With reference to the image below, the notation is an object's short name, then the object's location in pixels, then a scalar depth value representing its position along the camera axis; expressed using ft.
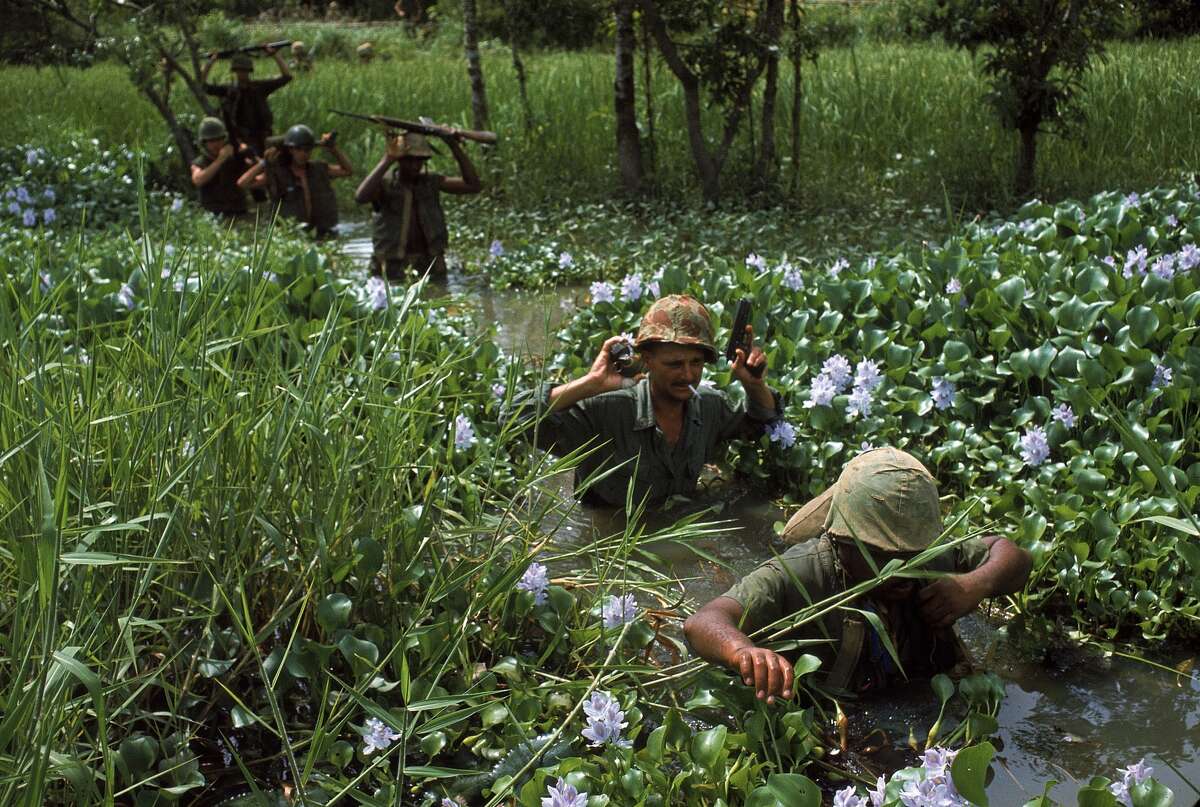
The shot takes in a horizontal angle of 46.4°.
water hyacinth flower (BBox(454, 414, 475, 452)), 13.52
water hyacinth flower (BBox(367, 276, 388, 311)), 18.79
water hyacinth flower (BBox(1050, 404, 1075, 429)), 15.17
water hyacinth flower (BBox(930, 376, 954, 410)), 16.31
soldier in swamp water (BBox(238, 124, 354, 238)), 33.71
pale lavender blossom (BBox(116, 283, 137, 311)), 18.80
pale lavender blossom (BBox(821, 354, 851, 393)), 16.49
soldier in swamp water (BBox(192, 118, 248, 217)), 36.06
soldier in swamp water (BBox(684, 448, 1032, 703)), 10.36
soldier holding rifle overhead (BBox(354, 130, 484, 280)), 27.86
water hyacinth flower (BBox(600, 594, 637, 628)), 11.10
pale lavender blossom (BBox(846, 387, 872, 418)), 16.02
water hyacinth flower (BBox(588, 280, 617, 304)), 19.79
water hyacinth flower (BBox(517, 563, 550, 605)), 11.34
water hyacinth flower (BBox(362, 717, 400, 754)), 9.44
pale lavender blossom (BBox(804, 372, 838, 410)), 16.05
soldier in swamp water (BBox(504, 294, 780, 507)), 14.35
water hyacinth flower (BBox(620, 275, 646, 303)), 20.03
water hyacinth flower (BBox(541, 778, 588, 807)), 8.49
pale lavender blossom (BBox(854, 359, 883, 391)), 16.12
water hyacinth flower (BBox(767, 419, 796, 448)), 15.88
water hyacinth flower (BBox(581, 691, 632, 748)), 9.50
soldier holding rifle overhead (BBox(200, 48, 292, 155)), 41.01
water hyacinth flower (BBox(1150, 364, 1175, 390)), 15.61
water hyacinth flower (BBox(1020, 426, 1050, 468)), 14.52
